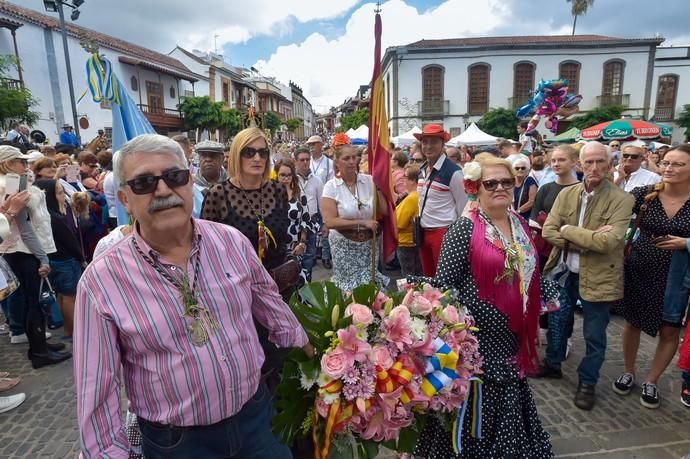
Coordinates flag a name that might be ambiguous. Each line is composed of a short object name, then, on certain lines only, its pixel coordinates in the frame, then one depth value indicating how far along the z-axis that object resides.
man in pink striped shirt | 1.35
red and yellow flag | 2.37
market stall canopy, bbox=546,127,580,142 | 18.45
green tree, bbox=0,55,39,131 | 12.88
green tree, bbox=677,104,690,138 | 29.80
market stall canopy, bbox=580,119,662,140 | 13.41
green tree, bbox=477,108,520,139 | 29.11
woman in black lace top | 2.85
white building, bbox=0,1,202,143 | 20.39
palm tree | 45.66
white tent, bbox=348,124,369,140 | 18.26
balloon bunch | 10.73
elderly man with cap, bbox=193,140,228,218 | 4.68
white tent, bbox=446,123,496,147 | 17.41
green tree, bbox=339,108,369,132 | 40.41
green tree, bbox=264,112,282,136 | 45.40
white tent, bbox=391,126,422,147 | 19.30
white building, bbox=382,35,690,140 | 30.28
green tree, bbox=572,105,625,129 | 28.89
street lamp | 11.27
